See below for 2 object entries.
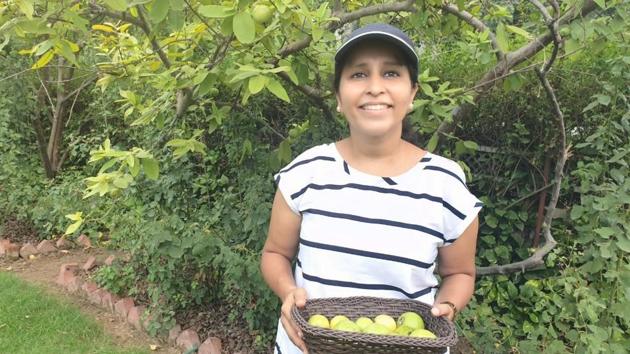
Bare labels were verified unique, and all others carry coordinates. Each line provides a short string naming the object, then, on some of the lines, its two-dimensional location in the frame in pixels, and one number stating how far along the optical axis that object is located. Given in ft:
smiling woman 5.18
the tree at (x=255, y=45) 6.95
